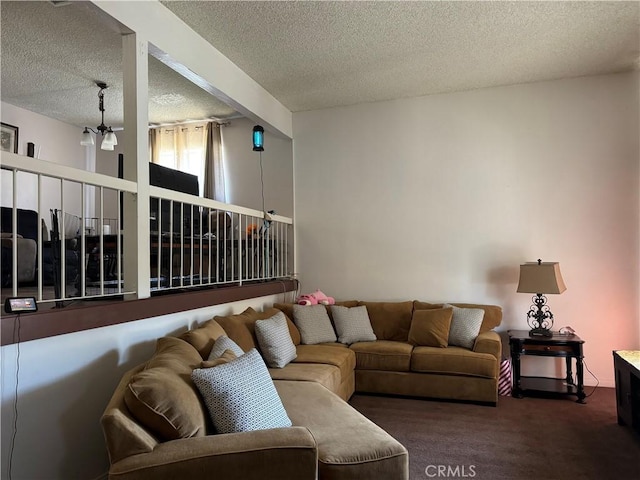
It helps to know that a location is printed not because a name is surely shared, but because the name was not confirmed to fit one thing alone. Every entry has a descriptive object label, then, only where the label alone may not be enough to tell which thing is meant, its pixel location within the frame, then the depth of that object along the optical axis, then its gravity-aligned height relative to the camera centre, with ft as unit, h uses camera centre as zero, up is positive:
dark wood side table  12.58 -2.98
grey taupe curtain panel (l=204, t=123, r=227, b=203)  18.72 +3.72
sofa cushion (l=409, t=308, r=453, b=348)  13.30 -2.32
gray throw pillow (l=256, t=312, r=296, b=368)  11.03 -2.25
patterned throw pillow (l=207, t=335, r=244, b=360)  8.41 -1.80
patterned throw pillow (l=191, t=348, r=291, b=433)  6.42 -2.14
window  19.29 +4.78
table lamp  13.01 -1.00
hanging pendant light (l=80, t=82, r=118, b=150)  14.94 +4.16
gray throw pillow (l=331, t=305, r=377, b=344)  14.11 -2.31
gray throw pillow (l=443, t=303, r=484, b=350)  13.16 -2.26
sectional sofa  5.49 -2.46
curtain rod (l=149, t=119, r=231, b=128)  18.99 +5.75
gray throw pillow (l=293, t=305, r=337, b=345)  13.60 -2.21
